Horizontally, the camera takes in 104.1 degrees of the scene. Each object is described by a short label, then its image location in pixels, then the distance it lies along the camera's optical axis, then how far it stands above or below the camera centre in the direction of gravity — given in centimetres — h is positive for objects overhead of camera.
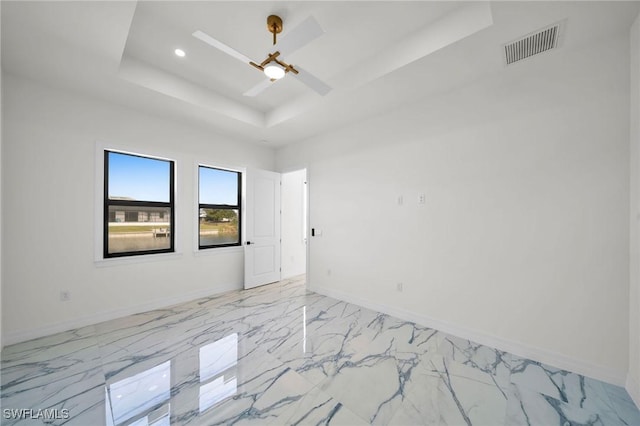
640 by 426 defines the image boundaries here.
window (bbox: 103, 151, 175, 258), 326 +11
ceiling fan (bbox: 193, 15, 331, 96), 175 +126
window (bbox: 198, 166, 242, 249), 419 +10
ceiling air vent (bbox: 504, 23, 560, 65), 197 +142
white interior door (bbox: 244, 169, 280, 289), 451 -30
